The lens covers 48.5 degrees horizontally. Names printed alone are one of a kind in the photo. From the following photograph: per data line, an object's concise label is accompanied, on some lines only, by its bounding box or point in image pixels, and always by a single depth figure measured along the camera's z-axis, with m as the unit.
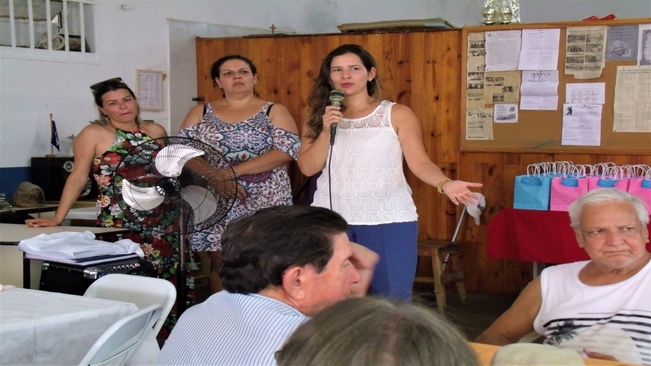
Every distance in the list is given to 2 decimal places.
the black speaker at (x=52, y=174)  4.92
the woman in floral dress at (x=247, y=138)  3.46
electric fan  2.85
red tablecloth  4.04
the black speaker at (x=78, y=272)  2.76
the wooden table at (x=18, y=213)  4.50
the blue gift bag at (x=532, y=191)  4.18
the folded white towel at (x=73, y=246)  2.82
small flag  5.02
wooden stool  4.58
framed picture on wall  5.54
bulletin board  4.43
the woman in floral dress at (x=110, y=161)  3.45
